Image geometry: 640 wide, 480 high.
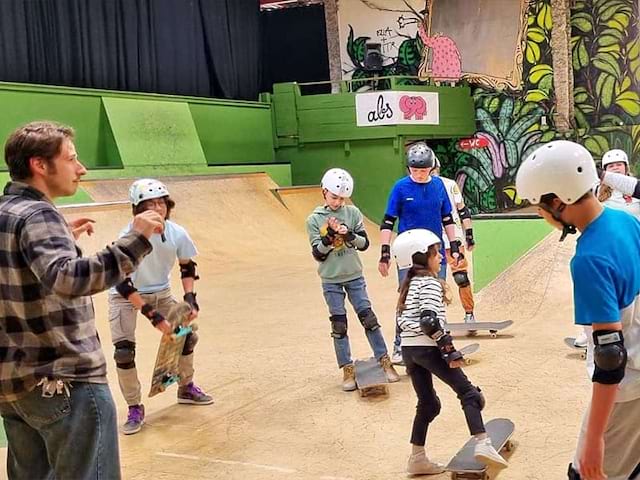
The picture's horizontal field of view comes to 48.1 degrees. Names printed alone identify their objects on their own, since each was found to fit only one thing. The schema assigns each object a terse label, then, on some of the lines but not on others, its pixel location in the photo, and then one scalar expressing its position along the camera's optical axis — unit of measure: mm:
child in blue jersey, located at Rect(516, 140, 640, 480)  1771
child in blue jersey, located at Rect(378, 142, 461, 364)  4820
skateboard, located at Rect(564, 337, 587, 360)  4875
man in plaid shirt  1920
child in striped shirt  2971
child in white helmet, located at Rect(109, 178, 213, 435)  3953
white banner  13477
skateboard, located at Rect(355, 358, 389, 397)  4316
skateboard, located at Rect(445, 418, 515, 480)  2998
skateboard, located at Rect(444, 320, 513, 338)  5566
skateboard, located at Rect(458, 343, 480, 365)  4957
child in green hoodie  4410
